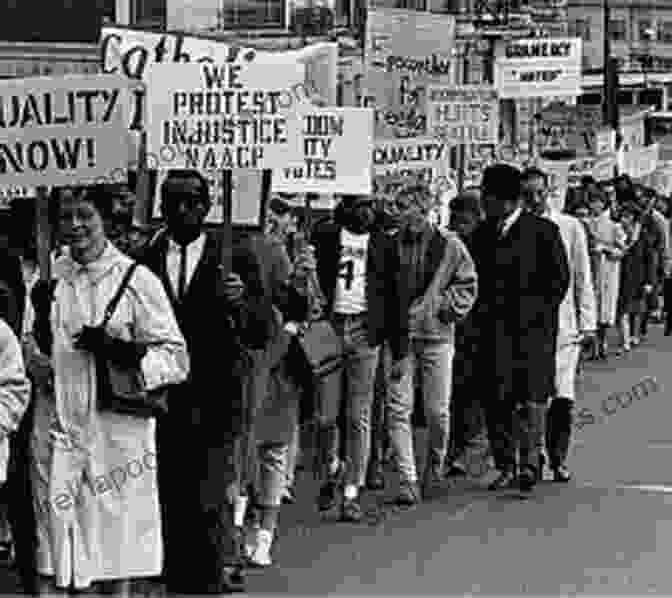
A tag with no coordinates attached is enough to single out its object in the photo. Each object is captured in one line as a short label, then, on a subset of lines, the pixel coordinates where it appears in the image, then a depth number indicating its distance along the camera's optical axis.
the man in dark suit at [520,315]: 18.89
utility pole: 49.18
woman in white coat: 11.62
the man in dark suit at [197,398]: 13.54
